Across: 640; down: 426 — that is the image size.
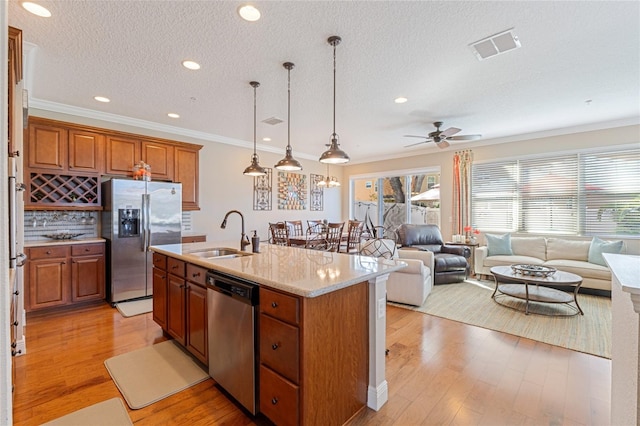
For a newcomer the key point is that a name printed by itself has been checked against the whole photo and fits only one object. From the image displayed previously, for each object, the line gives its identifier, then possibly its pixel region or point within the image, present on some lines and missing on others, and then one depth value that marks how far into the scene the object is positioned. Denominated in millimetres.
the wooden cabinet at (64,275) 3523
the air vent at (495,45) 2448
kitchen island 1549
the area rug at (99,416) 1833
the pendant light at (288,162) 2943
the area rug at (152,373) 2117
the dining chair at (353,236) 5586
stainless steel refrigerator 3973
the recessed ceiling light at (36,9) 2090
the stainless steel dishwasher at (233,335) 1800
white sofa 4379
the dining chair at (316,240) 5245
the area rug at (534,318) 2957
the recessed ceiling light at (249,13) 2129
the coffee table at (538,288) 3597
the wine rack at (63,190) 3789
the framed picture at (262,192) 6418
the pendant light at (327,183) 6348
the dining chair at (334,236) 5332
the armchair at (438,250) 5132
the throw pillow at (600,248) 4465
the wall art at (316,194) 7703
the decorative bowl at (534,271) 3799
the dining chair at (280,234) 5188
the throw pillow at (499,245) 5414
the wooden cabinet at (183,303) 2301
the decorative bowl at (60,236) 3912
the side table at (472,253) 5723
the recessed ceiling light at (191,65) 2910
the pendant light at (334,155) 2612
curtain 6246
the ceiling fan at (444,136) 4666
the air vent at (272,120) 4627
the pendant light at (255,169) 3477
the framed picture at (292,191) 6973
